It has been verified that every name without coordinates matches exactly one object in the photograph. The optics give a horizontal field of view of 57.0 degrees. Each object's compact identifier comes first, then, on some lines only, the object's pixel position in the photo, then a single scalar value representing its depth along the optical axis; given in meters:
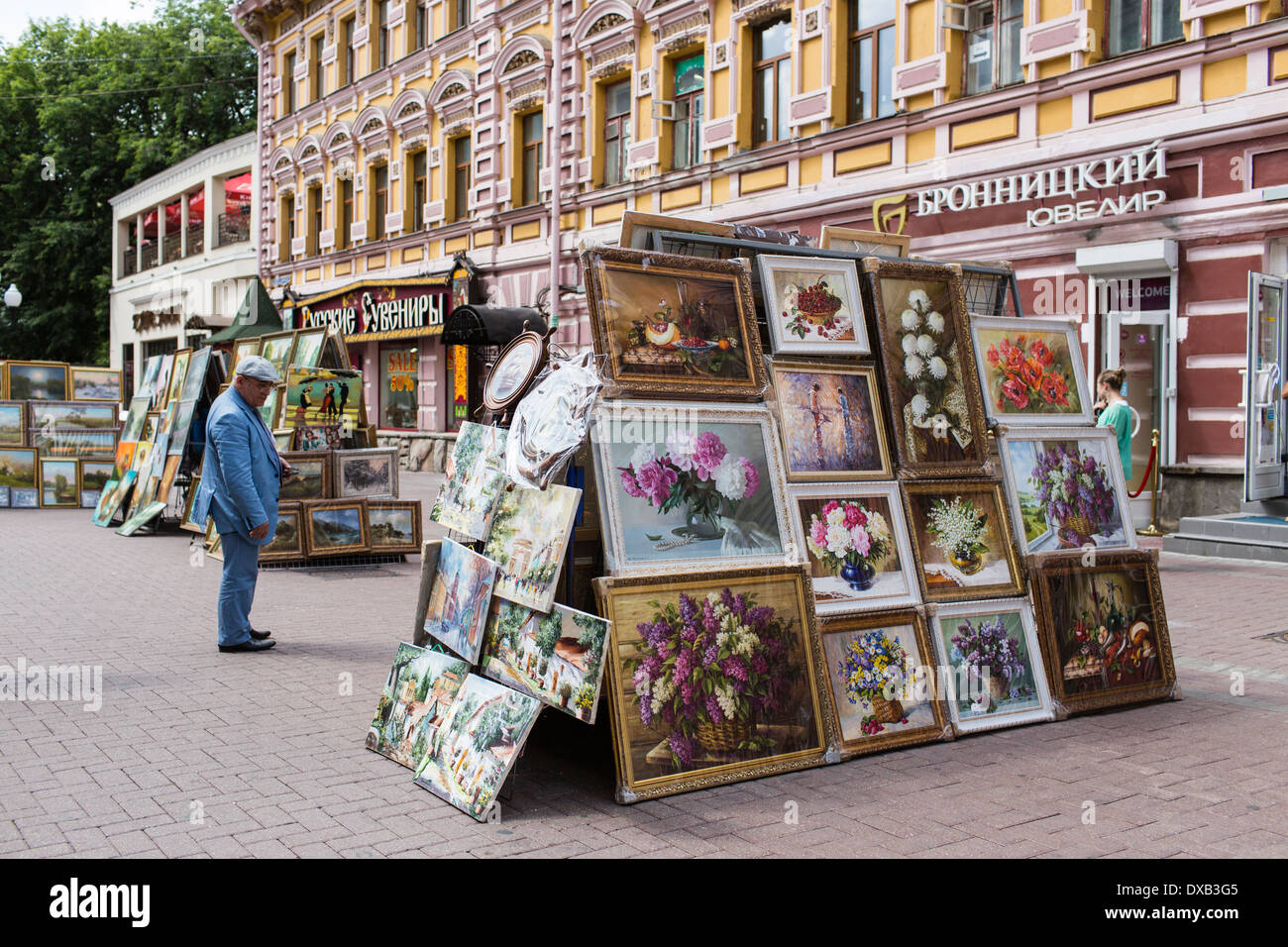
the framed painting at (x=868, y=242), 7.30
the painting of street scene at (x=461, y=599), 5.03
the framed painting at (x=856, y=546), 5.17
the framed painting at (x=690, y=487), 4.69
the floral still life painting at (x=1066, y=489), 5.89
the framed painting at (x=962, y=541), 5.52
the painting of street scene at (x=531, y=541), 4.63
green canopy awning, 18.09
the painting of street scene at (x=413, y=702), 4.88
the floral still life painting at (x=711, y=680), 4.48
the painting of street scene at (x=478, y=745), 4.36
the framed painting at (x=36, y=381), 18.14
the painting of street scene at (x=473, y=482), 5.20
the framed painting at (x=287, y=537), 11.22
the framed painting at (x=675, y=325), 4.84
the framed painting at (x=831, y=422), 5.30
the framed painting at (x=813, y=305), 5.42
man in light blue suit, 7.32
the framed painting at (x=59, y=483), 17.88
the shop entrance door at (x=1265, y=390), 11.14
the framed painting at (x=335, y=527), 11.38
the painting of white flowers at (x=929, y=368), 5.66
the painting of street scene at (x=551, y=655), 4.42
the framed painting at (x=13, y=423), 17.86
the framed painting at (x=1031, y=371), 6.03
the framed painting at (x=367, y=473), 11.74
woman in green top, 10.77
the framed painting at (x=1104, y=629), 5.75
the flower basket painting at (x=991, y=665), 5.40
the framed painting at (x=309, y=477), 11.46
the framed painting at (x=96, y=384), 18.61
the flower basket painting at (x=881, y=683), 5.07
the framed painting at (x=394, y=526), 11.80
